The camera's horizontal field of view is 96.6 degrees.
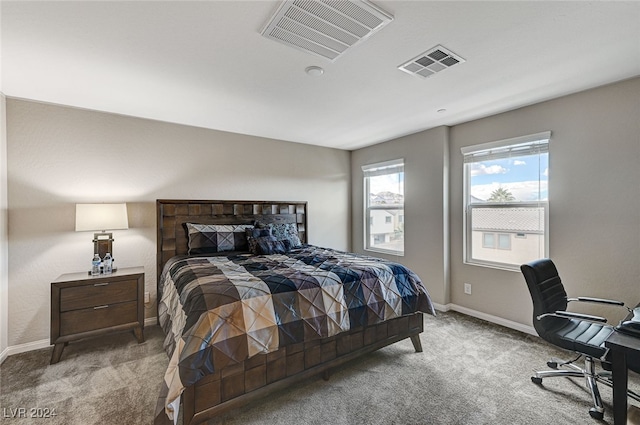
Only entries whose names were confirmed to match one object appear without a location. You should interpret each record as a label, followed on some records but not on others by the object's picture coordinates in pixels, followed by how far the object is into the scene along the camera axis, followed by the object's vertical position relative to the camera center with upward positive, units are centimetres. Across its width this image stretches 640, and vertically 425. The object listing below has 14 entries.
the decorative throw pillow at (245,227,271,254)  342 -31
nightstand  253 -90
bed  165 -76
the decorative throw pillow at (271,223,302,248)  372 -31
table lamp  280 -10
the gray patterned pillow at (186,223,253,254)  341 -35
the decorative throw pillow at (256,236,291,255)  337 -43
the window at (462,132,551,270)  306 +9
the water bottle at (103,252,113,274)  292 -56
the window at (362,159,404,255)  450 +5
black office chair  188 -89
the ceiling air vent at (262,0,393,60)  155 +111
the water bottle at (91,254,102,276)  286 -56
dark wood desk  148 -85
